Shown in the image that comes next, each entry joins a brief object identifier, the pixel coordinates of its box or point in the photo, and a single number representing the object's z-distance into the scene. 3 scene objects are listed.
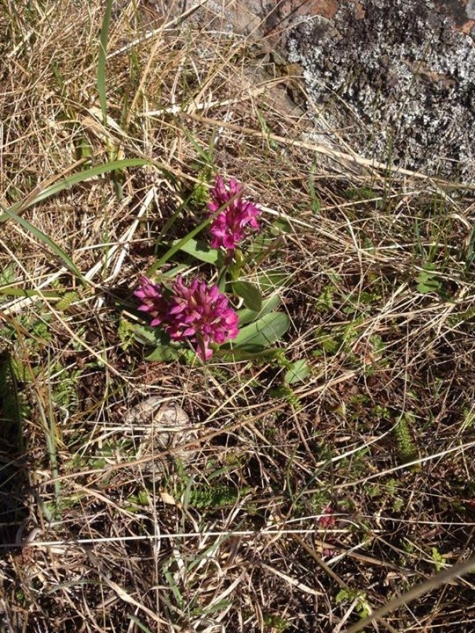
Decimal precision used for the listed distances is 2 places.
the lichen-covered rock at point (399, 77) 0.63
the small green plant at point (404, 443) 0.53
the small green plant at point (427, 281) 0.58
